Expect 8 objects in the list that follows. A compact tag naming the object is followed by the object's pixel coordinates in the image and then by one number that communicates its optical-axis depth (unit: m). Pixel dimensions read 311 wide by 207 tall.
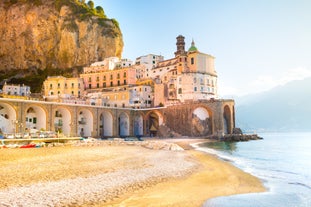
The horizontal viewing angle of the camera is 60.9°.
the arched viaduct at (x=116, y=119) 48.56
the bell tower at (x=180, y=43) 96.62
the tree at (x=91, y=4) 122.31
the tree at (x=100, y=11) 117.78
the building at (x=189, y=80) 73.44
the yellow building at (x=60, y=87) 79.41
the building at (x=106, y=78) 82.12
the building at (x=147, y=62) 89.62
